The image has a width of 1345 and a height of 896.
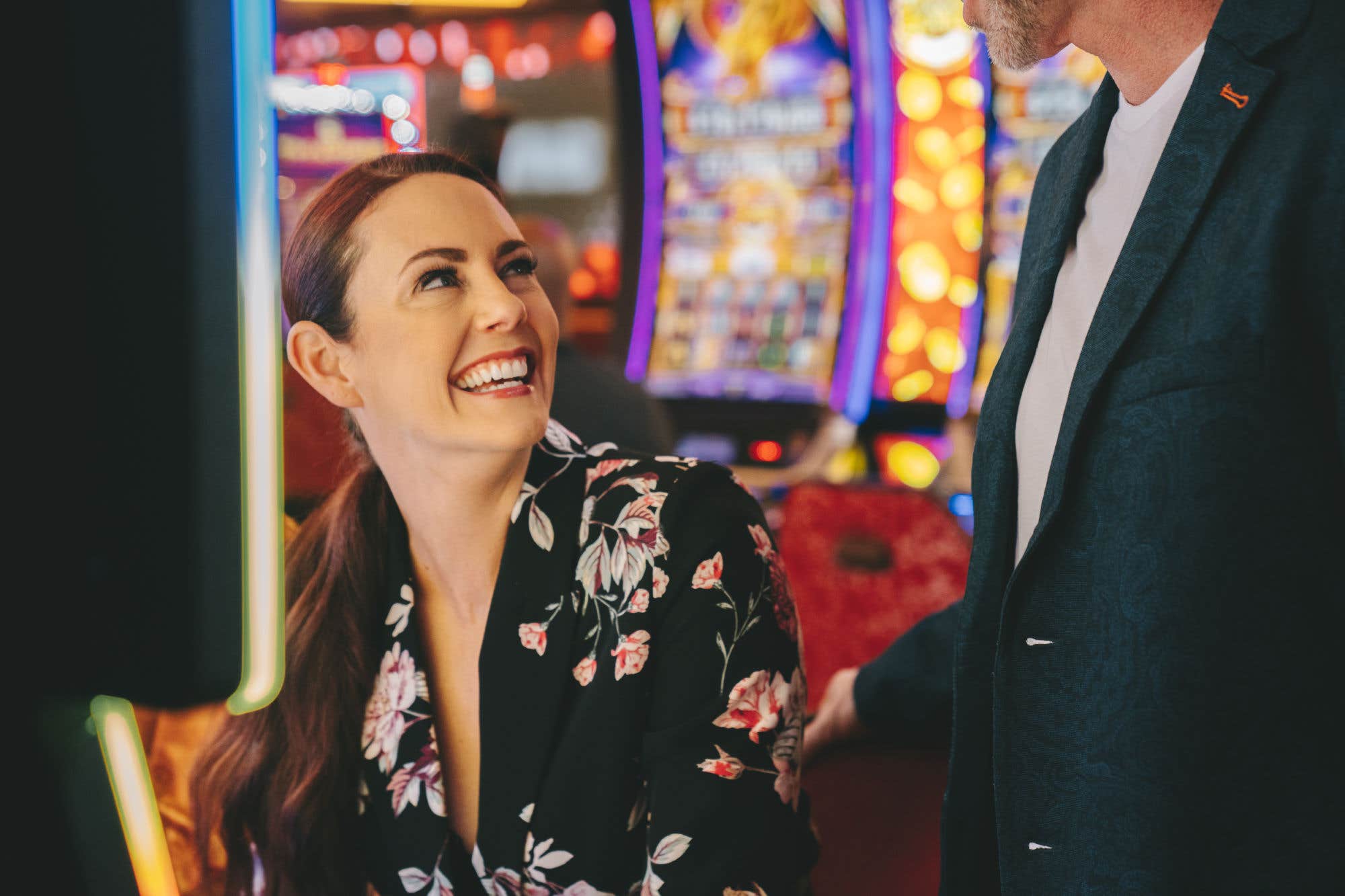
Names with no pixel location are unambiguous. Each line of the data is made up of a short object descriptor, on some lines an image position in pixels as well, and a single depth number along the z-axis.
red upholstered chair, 2.00
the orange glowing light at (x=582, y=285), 5.95
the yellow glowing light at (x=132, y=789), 0.68
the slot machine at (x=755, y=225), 3.56
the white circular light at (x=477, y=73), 6.28
